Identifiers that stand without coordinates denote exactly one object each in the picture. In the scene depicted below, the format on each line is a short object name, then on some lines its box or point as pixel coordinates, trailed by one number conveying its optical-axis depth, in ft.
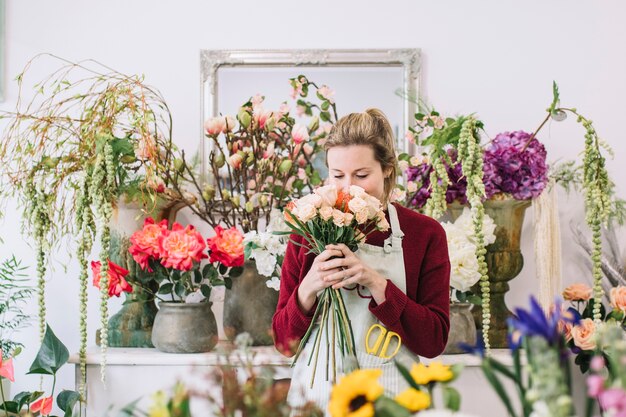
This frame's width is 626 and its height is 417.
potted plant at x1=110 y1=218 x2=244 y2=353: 7.43
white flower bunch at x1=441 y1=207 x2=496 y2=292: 7.49
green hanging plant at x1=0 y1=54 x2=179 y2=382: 7.05
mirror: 8.84
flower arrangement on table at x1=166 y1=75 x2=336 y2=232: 8.05
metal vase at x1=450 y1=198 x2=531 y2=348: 8.04
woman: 5.45
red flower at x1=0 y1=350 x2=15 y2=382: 5.25
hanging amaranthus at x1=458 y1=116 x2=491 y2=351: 6.91
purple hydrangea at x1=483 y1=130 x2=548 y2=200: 7.73
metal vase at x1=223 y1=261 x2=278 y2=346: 7.97
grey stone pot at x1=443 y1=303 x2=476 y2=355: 7.64
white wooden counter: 7.36
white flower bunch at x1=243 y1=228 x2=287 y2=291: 7.50
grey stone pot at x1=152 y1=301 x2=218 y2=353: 7.55
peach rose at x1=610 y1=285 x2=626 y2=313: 7.56
